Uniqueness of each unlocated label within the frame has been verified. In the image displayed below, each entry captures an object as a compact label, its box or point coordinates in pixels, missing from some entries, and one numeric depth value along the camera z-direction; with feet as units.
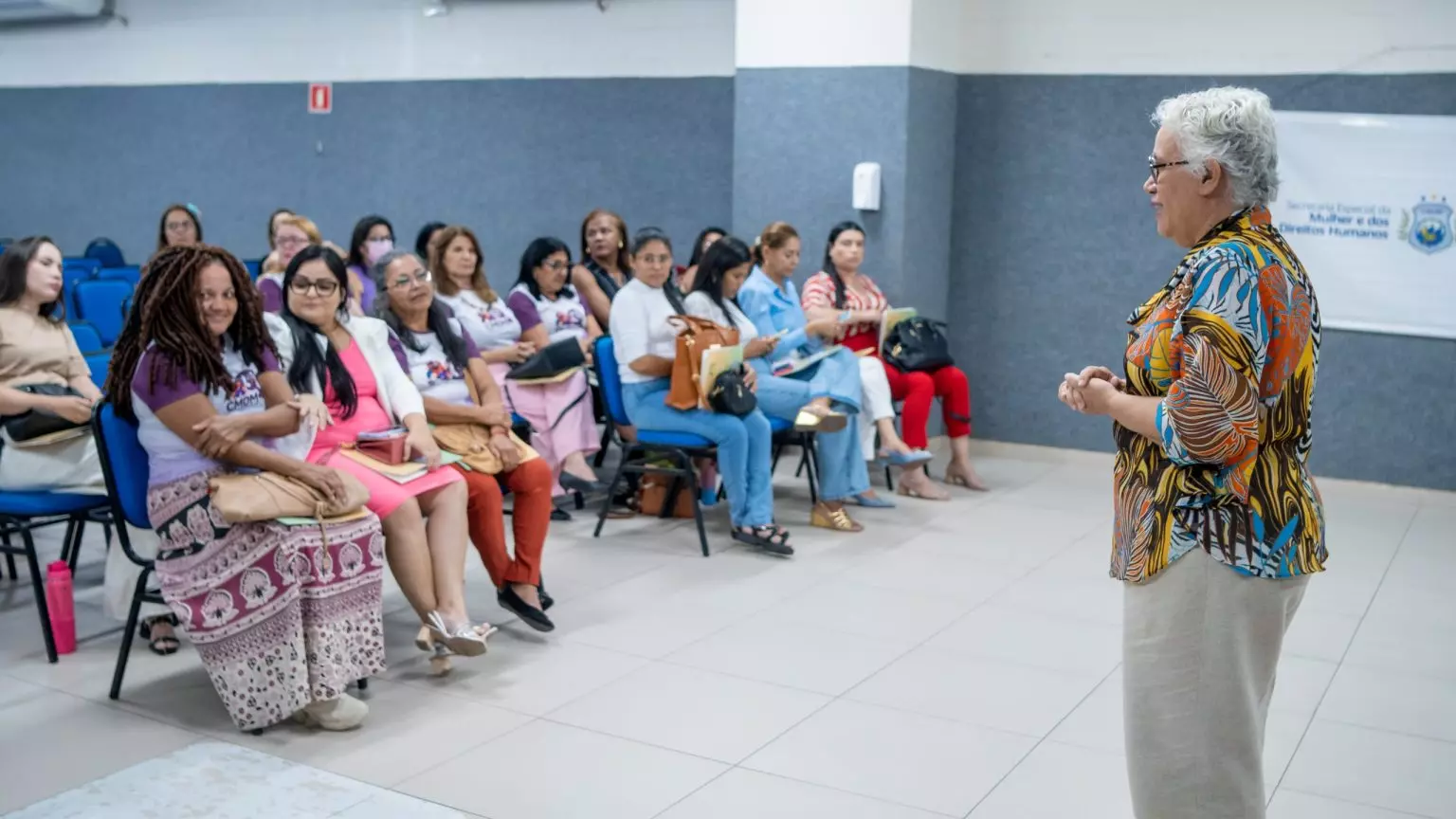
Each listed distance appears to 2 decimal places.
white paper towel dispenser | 21.03
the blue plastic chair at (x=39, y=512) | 12.15
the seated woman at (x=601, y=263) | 20.33
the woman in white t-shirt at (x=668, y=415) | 16.39
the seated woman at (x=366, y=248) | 20.70
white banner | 19.67
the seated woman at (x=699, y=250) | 21.25
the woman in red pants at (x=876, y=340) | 19.60
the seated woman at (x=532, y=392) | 17.99
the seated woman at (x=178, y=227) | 20.79
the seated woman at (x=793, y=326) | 18.60
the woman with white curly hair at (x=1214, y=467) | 6.04
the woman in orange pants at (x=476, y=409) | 13.11
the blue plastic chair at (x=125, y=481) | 10.97
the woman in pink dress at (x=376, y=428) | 11.91
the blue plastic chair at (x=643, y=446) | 16.55
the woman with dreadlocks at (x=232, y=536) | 10.52
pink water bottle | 12.16
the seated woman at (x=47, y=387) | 12.45
